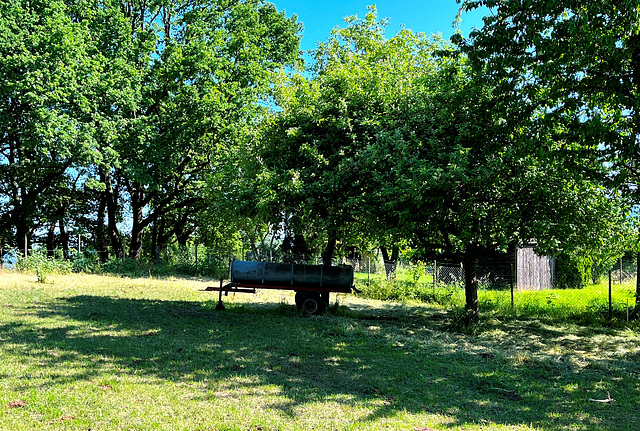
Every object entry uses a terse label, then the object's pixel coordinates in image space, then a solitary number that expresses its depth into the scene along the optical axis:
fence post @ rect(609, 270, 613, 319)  13.14
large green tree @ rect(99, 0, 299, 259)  24.33
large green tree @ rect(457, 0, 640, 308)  7.88
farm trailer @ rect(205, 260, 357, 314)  12.36
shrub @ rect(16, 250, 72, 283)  20.50
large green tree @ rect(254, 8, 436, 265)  11.34
